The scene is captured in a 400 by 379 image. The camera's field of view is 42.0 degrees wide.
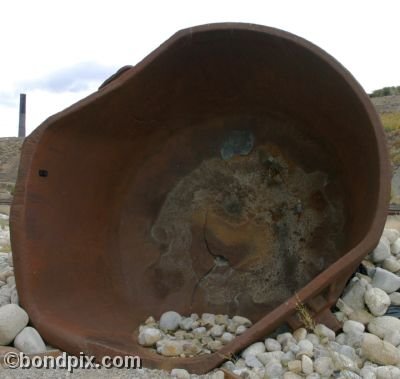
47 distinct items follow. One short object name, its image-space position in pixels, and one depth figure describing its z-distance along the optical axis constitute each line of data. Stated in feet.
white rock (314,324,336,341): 7.56
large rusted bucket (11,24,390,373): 8.32
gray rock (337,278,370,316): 8.45
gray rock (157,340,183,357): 8.02
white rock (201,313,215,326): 9.27
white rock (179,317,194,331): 9.29
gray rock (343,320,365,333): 7.77
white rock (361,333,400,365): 6.99
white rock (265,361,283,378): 6.82
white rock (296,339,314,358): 7.09
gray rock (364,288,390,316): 8.25
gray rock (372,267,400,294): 8.89
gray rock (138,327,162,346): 8.58
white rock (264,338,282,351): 7.44
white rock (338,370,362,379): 6.57
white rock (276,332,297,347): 7.49
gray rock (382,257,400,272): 9.62
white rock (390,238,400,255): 10.44
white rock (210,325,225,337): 8.66
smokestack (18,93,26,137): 92.99
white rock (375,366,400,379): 6.60
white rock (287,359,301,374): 6.86
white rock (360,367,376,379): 6.66
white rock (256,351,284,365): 7.13
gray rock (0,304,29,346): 7.84
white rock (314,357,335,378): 6.76
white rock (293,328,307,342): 7.52
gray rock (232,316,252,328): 9.04
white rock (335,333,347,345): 7.70
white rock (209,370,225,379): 7.06
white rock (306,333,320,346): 7.46
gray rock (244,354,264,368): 7.15
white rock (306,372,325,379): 6.67
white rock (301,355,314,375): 6.82
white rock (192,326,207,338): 8.85
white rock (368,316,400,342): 7.66
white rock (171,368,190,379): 7.25
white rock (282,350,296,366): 7.07
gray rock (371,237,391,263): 9.77
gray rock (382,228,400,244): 10.86
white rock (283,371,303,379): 6.72
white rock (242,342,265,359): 7.41
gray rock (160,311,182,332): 9.33
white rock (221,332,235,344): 8.43
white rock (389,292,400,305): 8.69
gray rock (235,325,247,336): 8.64
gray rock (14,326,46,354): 7.81
